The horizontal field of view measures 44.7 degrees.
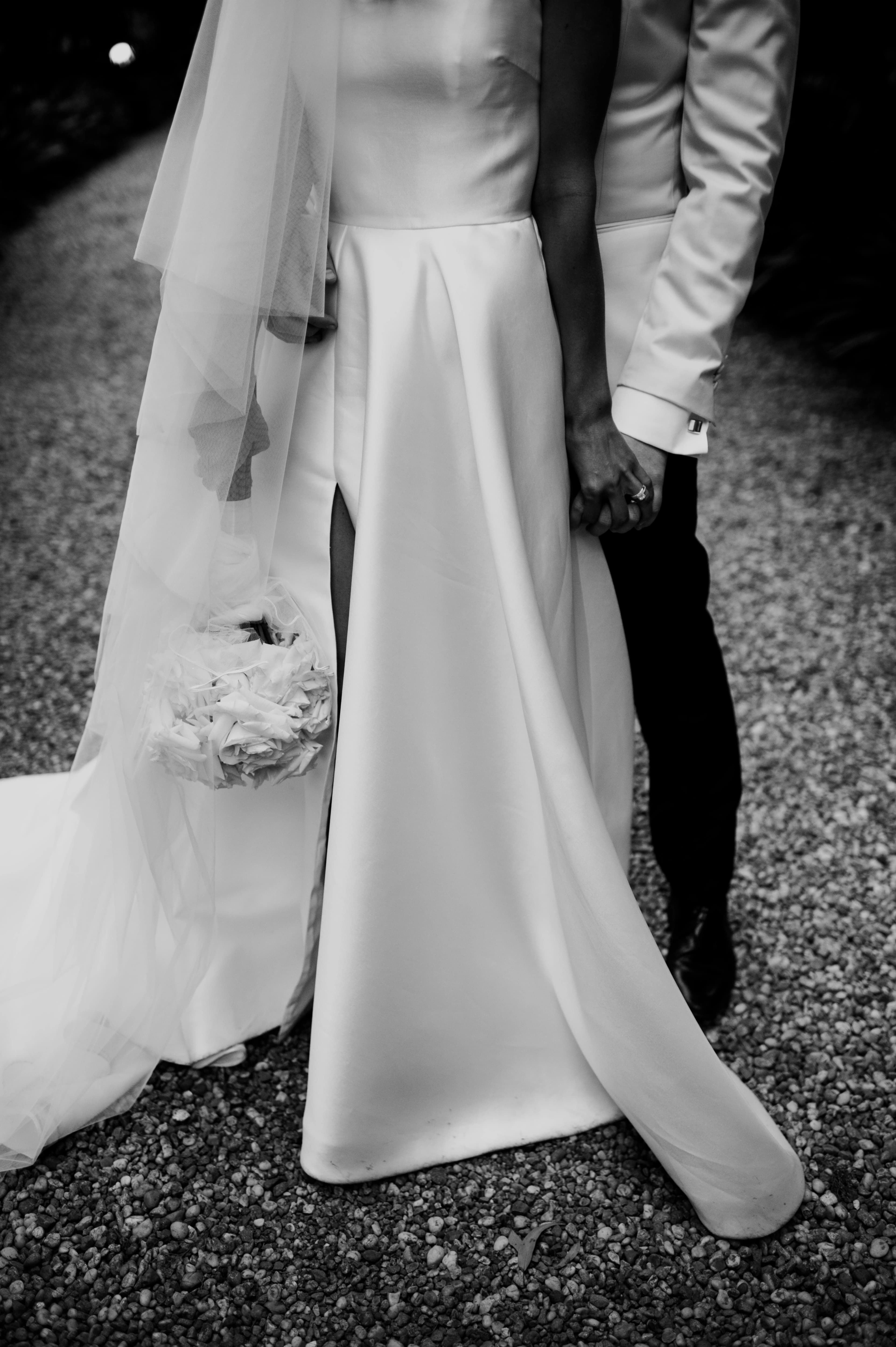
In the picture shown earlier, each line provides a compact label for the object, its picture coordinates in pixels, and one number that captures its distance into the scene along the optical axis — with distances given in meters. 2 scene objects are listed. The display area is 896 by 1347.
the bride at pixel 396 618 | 1.60
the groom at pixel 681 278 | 1.65
